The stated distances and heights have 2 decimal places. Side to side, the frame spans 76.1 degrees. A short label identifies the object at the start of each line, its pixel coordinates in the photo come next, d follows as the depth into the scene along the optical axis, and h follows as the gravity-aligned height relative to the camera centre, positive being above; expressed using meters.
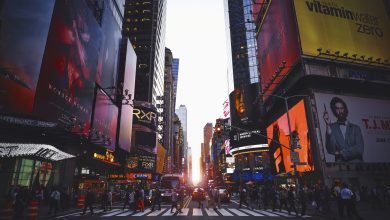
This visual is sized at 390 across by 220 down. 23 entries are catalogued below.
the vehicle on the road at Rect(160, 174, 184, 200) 37.38 -0.21
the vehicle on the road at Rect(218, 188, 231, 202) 32.13 -2.24
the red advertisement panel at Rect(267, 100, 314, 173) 33.97 +5.95
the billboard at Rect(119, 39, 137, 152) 50.47 +15.63
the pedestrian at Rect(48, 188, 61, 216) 17.86 -1.24
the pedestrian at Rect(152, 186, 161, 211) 21.92 -1.29
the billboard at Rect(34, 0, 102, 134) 23.98 +12.30
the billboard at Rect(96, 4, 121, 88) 40.11 +21.57
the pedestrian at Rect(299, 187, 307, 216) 16.89 -1.44
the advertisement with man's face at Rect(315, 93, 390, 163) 32.75 +6.49
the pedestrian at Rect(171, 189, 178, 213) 19.46 -1.42
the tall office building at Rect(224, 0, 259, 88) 96.88 +52.80
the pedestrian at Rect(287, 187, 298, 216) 18.14 -1.41
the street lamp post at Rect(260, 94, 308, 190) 20.79 +2.40
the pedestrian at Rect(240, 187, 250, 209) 25.35 -1.73
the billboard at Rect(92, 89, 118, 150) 35.84 +9.60
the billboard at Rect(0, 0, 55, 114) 19.34 +10.65
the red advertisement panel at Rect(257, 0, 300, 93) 37.62 +22.56
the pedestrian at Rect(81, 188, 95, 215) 17.94 -1.27
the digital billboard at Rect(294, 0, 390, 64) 36.59 +22.59
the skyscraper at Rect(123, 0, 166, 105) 93.12 +54.59
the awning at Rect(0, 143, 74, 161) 18.62 +2.48
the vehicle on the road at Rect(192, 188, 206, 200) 33.33 -2.06
